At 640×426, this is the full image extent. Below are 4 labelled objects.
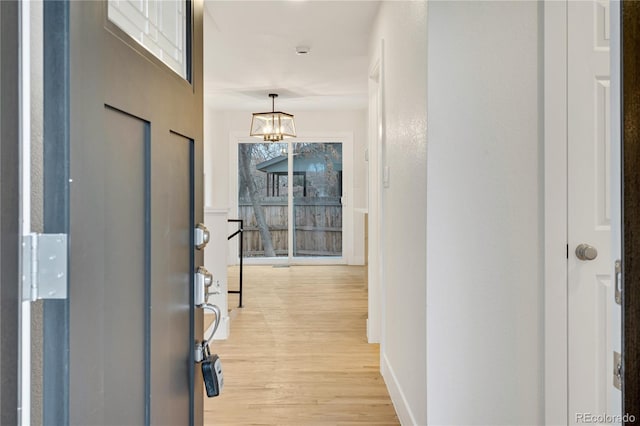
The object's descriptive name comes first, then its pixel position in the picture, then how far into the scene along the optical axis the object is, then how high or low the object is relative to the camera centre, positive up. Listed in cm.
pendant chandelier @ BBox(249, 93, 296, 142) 565 +111
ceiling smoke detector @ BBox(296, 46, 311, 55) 411 +153
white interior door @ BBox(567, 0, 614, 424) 171 +4
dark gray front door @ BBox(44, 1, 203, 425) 63 -3
